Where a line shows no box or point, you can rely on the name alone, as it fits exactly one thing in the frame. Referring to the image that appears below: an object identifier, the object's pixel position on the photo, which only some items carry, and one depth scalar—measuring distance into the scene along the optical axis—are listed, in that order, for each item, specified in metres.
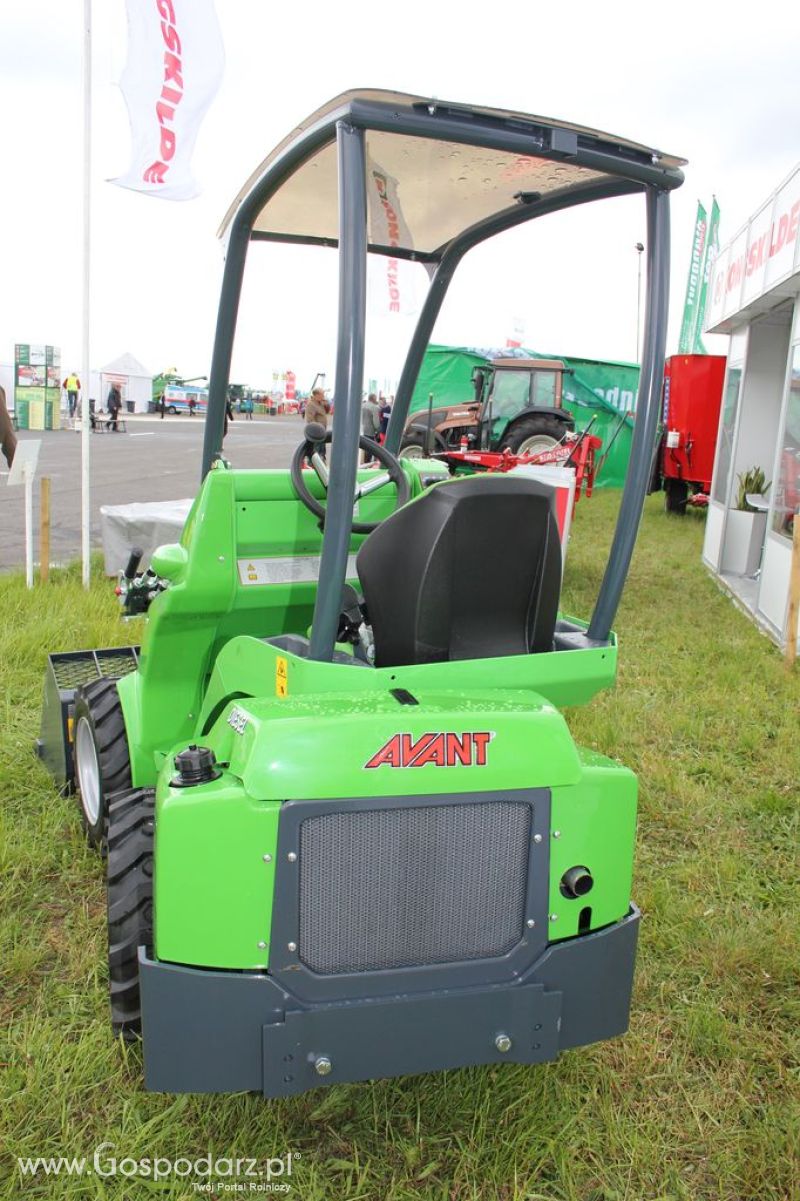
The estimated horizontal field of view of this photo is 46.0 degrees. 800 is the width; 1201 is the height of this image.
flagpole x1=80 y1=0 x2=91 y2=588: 6.14
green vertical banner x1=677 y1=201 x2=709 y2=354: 22.12
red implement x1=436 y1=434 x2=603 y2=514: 10.37
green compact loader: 1.72
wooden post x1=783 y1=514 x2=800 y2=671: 5.71
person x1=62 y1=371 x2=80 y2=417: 33.94
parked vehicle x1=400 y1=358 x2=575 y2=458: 15.59
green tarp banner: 19.06
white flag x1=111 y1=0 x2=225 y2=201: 5.87
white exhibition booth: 6.98
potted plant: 9.17
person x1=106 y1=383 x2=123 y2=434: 29.27
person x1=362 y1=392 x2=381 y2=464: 11.49
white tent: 40.69
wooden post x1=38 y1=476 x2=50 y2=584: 6.42
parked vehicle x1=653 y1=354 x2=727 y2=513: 13.80
